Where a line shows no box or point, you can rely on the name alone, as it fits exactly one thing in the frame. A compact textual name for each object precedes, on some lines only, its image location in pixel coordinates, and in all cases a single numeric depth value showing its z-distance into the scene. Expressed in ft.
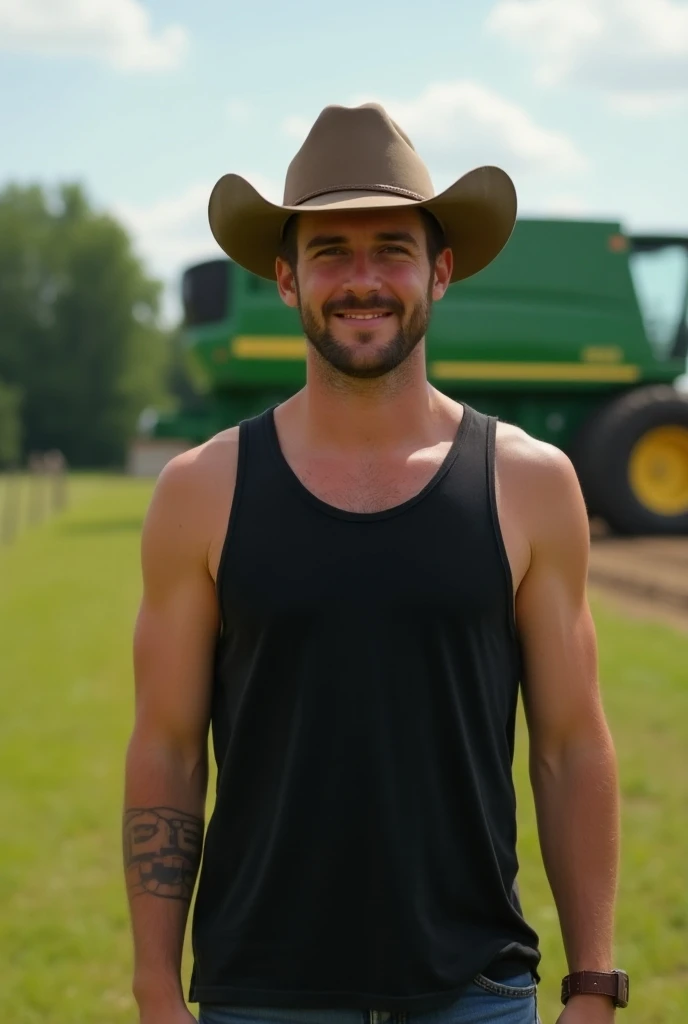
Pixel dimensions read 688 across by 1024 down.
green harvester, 52.54
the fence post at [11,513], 64.75
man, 6.72
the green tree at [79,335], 223.30
